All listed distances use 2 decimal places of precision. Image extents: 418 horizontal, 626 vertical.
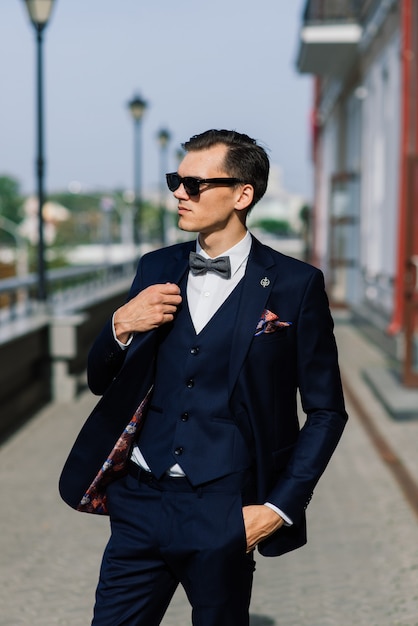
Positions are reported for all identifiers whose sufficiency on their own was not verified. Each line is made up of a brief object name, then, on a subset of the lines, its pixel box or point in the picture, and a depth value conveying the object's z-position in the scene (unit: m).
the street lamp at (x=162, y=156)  40.06
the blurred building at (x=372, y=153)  16.73
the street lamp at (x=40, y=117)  14.35
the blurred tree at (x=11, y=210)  186.57
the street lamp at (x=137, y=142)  30.14
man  3.22
